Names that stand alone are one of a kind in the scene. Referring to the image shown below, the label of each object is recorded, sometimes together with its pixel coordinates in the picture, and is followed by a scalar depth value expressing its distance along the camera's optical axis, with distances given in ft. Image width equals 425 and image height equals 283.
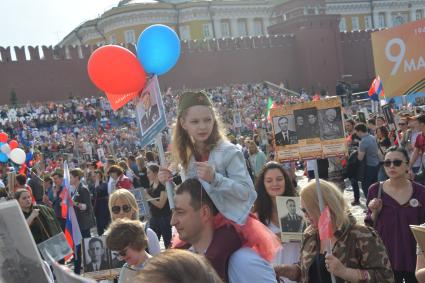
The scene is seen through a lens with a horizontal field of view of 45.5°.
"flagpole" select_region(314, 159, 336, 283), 8.79
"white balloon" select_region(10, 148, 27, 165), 36.21
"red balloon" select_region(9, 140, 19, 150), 40.81
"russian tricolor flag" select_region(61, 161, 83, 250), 19.92
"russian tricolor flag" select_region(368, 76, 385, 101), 47.05
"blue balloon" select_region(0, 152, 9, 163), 38.73
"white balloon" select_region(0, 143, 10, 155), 38.50
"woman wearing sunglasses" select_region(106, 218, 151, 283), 9.54
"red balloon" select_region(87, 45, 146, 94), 10.55
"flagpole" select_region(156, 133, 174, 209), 9.38
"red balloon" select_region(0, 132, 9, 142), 41.70
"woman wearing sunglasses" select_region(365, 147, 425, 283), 11.89
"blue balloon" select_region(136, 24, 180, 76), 10.72
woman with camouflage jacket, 8.52
